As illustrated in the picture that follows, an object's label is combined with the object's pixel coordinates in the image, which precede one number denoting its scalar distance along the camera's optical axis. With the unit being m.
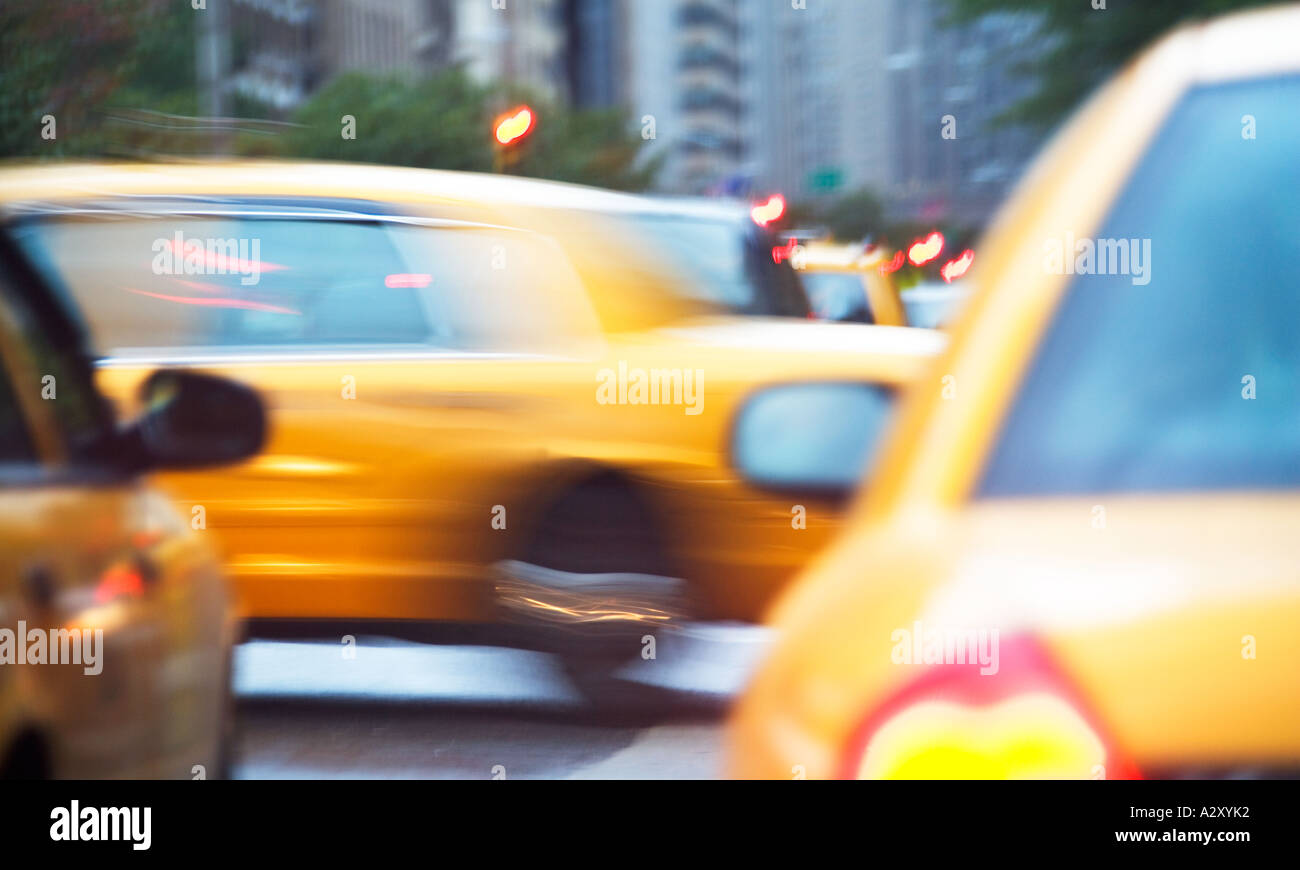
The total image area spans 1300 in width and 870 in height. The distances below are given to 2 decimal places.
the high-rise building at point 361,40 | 36.69
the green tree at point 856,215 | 46.54
